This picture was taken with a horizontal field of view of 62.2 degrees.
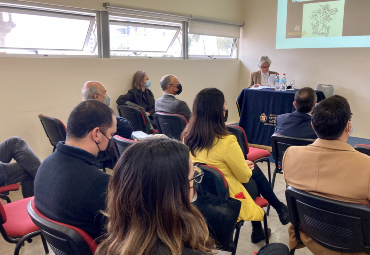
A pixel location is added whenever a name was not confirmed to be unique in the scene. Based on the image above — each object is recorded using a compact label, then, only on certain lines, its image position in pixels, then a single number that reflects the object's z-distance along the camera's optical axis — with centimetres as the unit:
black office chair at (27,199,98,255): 107
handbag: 142
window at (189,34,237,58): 574
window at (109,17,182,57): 456
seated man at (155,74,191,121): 344
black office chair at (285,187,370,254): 128
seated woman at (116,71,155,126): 437
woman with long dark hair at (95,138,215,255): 81
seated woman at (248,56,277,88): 532
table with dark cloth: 414
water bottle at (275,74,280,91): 443
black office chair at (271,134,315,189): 224
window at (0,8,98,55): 357
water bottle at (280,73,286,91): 432
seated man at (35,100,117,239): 116
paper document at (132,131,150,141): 225
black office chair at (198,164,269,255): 168
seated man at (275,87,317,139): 254
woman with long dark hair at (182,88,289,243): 183
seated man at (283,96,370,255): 136
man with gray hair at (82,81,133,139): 270
